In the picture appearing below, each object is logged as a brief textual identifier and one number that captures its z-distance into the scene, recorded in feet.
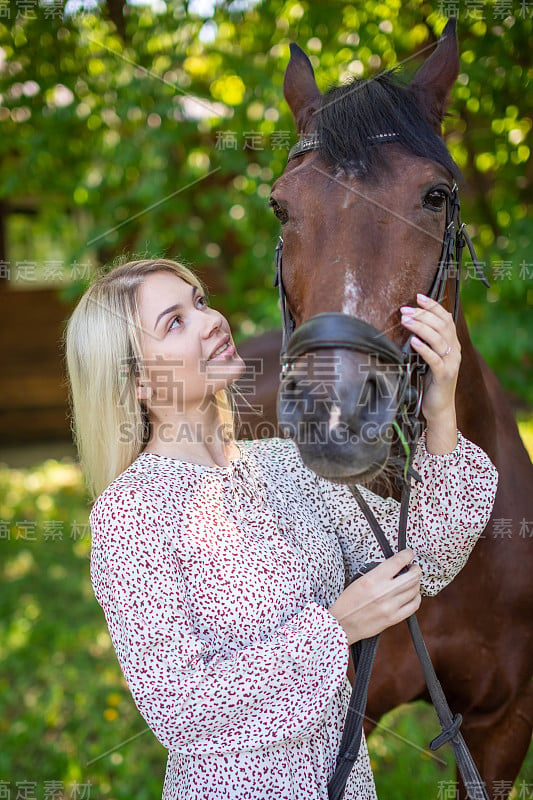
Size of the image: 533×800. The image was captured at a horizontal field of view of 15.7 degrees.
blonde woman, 7.64
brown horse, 7.84
